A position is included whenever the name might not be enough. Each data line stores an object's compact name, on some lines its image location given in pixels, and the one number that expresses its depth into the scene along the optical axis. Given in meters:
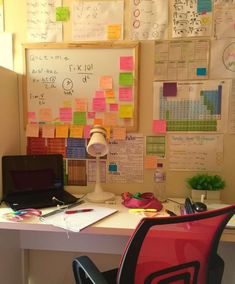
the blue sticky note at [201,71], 1.65
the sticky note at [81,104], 1.75
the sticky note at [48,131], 1.78
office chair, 0.84
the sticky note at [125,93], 1.71
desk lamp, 1.52
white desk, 1.54
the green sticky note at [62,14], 1.71
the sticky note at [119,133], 1.74
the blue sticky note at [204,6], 1.62
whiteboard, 1.70
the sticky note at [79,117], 1.76
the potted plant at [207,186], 1.62
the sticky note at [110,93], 1.72
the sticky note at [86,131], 1.76
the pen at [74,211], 1.41
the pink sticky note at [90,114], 1.75
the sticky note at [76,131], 1.76
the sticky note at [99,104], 1.73
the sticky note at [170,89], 1.68
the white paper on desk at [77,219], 1.24
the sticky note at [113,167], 1.78
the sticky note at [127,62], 1.69
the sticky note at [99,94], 1.73
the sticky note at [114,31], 1.69
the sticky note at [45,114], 1.78
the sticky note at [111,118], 1.74
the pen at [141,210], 1.44
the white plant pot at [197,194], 1.63
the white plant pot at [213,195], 1.63
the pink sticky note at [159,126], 1.71
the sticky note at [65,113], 1.76
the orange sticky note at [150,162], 1.75
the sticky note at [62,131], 1.77
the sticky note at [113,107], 1.73
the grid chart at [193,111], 1.66
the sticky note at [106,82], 1.71
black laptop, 1.56
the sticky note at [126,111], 1.72
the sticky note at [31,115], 1.79
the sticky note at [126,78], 1.70
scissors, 1.32
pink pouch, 1.47
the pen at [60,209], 1.37
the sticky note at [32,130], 1.79
